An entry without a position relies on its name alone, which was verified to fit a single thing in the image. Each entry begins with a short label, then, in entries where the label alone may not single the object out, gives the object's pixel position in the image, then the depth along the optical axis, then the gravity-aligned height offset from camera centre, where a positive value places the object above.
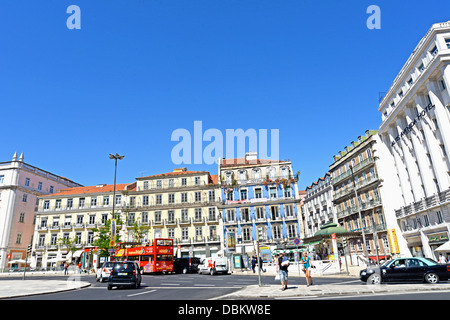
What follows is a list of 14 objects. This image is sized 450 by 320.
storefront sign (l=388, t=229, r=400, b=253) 36.25 +0.80
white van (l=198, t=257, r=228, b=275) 31.62 -0.75
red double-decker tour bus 33.50 +0.53
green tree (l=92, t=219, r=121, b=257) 43.59 +3.19
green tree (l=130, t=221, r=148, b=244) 48.78 +5.06
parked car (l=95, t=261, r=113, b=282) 22.61 -0.47
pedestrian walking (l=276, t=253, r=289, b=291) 13.26 -0.53
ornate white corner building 27.72 +10.20
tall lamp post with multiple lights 30.65 +10.15
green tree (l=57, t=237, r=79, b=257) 53.89 +3.94
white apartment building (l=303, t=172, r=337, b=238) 52.66 +8.29
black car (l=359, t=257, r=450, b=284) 14.25 -1.09
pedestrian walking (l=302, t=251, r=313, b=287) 14.99 -0.53
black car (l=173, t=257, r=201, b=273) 38.16 -0.67
